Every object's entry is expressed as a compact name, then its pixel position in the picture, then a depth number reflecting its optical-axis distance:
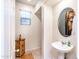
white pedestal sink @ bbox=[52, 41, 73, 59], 1.23
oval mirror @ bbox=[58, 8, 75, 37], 1.34
